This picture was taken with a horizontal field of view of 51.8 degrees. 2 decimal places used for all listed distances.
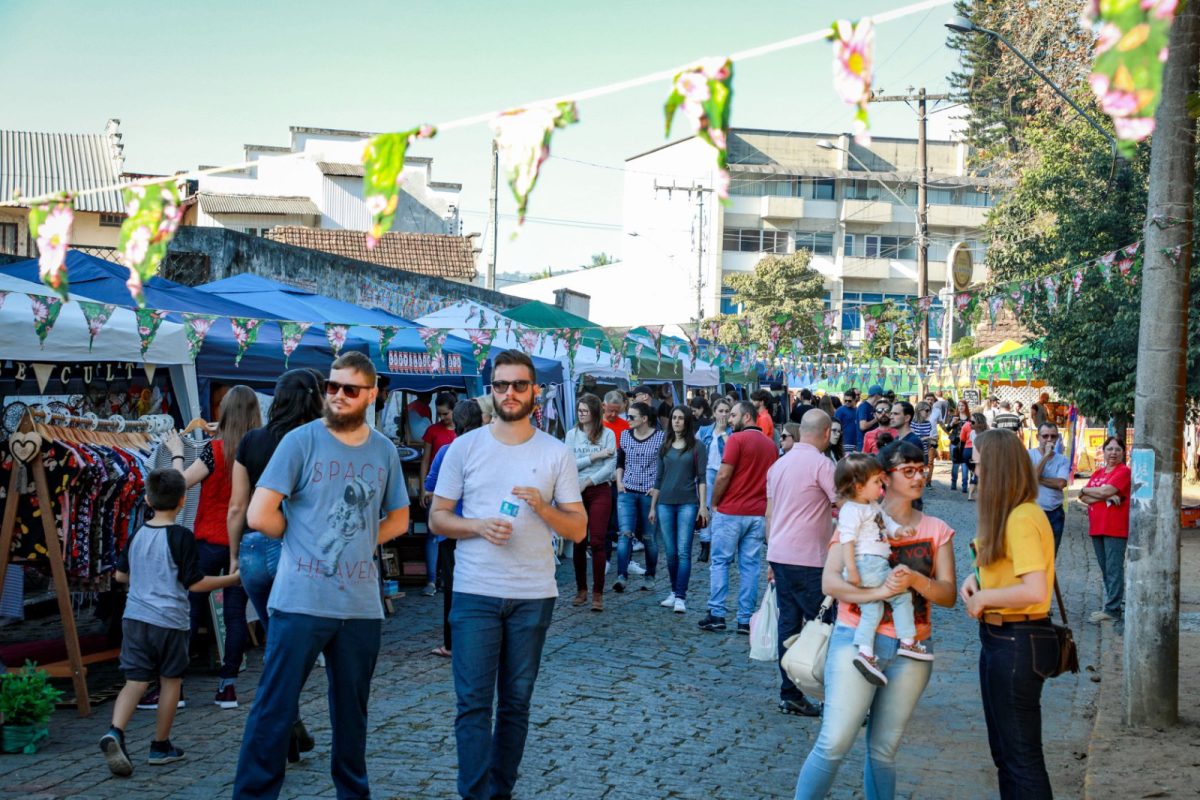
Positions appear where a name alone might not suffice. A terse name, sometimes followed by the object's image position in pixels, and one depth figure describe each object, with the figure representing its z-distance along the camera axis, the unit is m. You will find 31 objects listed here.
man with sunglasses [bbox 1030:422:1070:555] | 10.95
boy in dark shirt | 5.95
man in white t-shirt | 4.94
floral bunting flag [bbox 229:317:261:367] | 9.91
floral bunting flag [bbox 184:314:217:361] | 9.16
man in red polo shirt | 9.70
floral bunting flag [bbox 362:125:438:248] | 3.61
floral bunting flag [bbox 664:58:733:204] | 3.31
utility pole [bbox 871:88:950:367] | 34.03
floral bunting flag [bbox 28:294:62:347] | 7.55
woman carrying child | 4.79
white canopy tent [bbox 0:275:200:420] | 7.50
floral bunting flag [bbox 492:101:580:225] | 3.55
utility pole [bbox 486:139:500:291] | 39.62
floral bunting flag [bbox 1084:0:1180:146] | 2.47
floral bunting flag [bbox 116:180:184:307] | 3.97
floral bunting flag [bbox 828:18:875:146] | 3.15
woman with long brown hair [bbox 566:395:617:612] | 10.77
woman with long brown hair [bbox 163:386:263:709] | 6.80
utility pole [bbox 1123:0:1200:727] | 7.28
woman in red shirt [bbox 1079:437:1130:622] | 10.62
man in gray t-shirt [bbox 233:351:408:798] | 4.62
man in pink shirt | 7.52
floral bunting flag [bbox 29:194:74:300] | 4.00
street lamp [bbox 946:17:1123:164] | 15.17
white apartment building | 62.09
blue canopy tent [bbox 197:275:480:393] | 12.28
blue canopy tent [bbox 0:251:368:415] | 9.92
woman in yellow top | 4.67
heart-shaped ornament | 6.86
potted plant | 6.12
